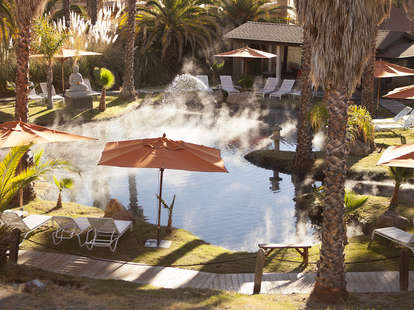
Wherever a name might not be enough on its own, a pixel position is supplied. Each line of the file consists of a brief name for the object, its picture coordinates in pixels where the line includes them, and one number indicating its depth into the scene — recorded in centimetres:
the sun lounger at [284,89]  3097
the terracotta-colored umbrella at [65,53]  2630
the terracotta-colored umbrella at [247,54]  3156
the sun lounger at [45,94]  2685
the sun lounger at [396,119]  2294
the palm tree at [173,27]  3547
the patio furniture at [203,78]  3406
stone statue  2616
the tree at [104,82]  2604
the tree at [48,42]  2480
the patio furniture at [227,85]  3153
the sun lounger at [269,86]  3183
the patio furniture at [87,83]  2865
